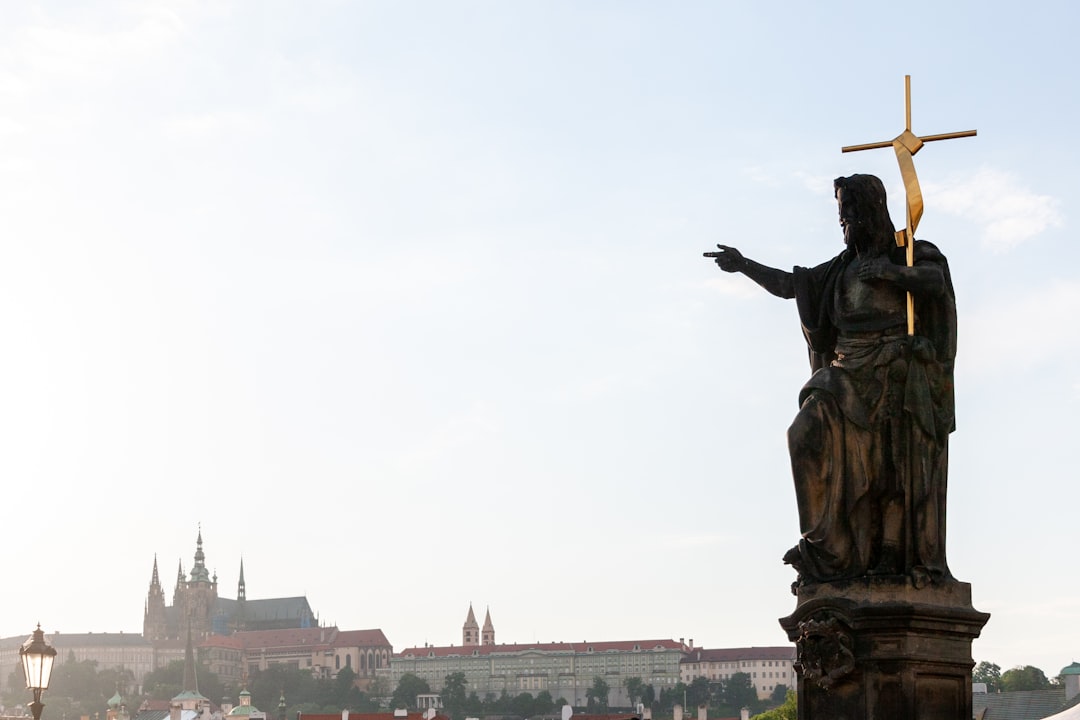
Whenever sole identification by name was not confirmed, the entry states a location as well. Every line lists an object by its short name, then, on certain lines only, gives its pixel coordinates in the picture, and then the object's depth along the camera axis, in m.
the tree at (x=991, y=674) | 127.97
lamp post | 12.83
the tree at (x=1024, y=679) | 119.81
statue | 7.72
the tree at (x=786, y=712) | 95.36
